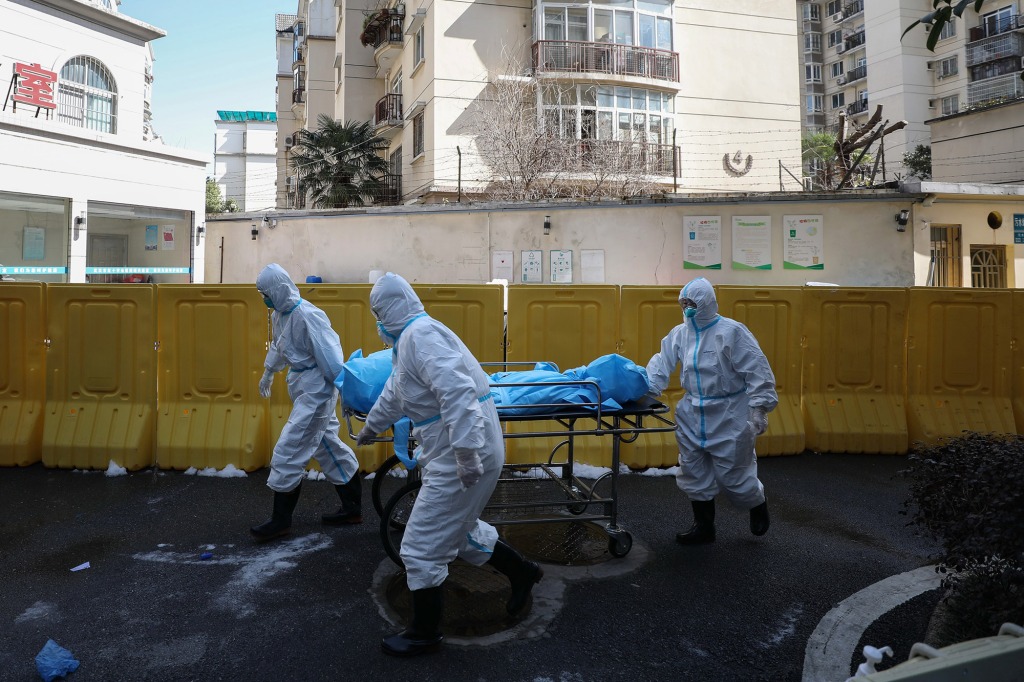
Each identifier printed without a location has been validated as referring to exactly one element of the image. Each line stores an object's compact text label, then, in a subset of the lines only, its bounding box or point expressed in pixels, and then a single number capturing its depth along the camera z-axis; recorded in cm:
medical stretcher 430
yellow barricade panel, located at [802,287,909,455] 736
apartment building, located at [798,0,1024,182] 3856
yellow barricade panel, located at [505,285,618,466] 695
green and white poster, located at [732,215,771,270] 1504
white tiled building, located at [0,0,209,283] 1599
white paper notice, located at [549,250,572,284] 1572
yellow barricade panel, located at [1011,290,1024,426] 741
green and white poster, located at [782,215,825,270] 1509
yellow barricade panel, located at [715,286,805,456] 728
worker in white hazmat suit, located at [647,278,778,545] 481
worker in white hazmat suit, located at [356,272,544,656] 332
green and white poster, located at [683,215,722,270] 1528
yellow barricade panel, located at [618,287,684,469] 705
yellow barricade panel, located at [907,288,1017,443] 741
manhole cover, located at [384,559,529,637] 370
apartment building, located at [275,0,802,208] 2358
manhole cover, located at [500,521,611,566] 466
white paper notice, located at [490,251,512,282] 1591
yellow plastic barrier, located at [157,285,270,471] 672
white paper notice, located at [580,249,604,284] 1562
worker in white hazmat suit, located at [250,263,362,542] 493
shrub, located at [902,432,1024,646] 270
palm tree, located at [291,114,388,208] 2480
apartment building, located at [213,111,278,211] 7388
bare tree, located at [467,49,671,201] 2064
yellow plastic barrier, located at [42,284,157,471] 670
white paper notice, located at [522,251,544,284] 1580
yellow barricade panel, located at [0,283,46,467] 686
